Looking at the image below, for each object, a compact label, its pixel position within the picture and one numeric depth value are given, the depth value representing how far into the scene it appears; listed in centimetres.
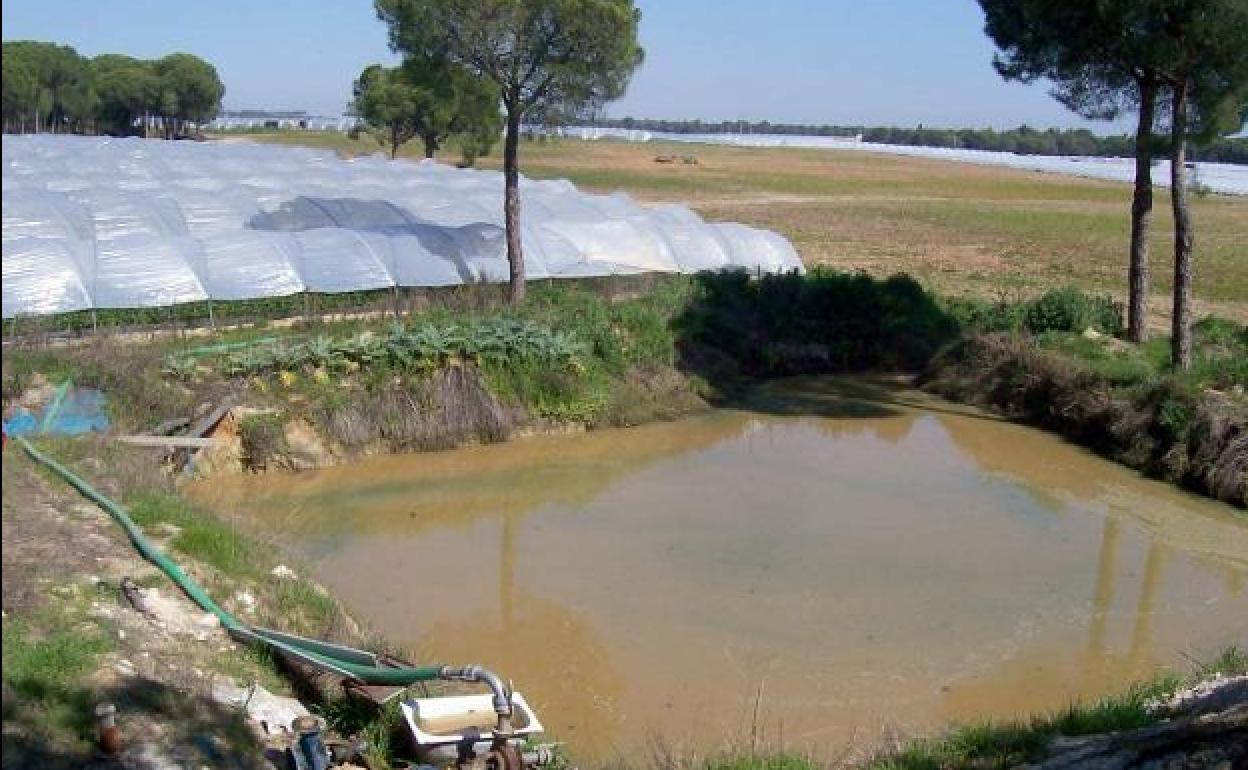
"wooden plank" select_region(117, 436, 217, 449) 1128
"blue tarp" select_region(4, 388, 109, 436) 1070
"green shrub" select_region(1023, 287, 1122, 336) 1784
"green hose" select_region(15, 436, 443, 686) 627
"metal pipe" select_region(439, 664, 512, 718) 566
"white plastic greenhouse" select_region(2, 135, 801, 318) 1552
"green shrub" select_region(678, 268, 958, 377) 1866
